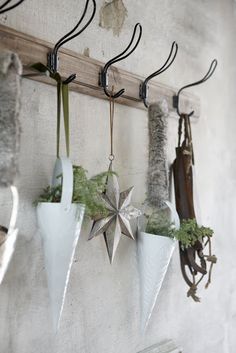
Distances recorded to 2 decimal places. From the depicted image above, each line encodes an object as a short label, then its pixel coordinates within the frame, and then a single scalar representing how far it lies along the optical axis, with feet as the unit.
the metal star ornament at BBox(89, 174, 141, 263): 2.27
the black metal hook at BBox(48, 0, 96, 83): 2.08
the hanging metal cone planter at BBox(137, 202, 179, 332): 2.42
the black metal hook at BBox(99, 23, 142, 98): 2.40
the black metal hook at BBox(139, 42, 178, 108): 2.72
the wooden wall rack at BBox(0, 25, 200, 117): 1.94
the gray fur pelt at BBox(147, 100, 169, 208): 2.48
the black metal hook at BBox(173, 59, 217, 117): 3.03
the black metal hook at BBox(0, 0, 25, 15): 1.73
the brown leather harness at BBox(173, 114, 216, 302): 2.74
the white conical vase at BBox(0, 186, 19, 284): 1.60
